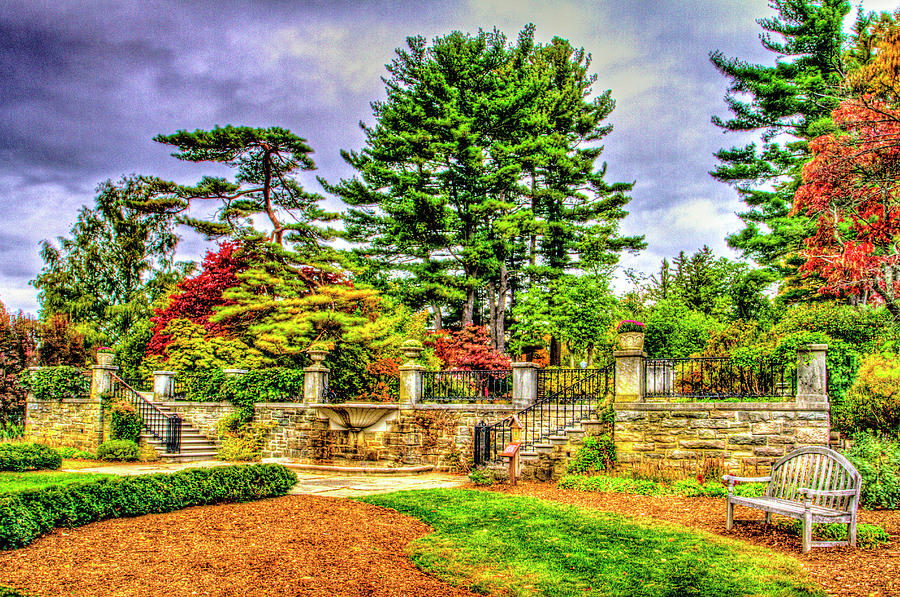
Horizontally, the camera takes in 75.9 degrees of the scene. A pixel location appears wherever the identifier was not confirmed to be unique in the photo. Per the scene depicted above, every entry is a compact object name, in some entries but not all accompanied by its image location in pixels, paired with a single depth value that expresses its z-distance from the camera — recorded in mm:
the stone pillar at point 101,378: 16406
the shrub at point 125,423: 15555
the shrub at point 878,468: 7797
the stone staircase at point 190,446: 15049
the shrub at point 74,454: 15519
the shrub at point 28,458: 11836
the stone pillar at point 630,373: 10641
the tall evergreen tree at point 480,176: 22891
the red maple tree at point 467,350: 20609
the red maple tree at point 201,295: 20266
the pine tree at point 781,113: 19219
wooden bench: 5562
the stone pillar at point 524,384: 13289
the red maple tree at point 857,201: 12102
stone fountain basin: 13617
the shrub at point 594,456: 10664
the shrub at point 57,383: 17156
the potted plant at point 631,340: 10883
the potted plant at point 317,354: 15562
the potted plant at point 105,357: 16609
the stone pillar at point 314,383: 15094
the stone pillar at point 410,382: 14039
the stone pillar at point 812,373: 9453
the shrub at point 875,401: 9698
